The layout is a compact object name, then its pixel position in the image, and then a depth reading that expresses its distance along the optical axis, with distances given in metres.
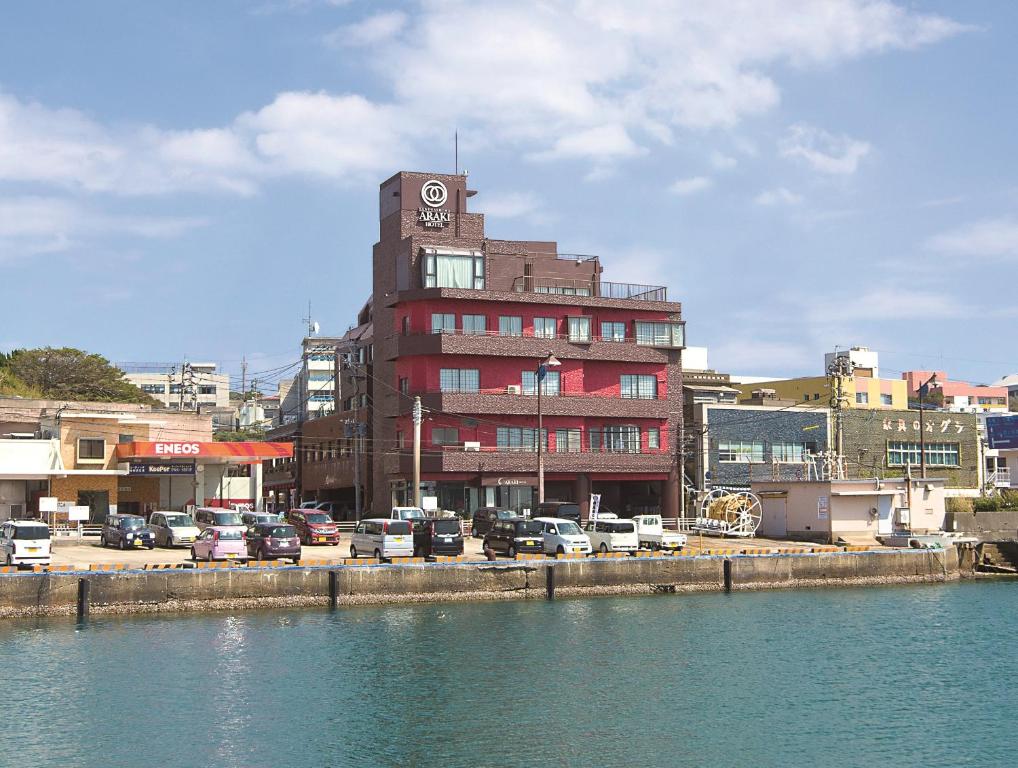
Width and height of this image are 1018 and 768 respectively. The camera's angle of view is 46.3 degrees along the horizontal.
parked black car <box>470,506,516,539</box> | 74.69
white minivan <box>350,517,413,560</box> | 59.41
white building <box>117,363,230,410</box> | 193.88
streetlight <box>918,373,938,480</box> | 84.38
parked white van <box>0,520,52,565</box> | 52.66
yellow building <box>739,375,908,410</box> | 121.31
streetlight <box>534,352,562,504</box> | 74.50
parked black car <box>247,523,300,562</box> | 57.94
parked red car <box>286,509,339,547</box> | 70.19
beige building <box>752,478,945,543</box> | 77.50
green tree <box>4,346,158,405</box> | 119.31
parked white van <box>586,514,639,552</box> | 64.75
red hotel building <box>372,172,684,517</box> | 87.12
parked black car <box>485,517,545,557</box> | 61.78
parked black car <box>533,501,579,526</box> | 73.88
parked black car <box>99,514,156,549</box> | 65.88
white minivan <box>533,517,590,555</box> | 61.38
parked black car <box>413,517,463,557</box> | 60.97
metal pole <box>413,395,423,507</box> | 77.69
